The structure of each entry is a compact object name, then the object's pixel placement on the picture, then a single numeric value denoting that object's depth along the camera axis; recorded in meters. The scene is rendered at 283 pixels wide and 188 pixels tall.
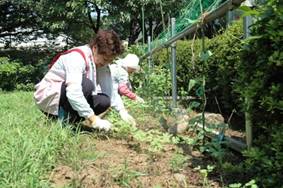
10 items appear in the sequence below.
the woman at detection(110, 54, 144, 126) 4.17
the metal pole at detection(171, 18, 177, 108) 3.93
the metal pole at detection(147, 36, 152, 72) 5.72
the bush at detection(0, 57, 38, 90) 11.42
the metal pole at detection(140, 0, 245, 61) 2.08
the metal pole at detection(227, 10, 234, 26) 3.96
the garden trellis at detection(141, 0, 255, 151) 2.07
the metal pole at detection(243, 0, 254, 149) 1.73
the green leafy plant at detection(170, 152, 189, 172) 2.02
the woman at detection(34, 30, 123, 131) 2.68
